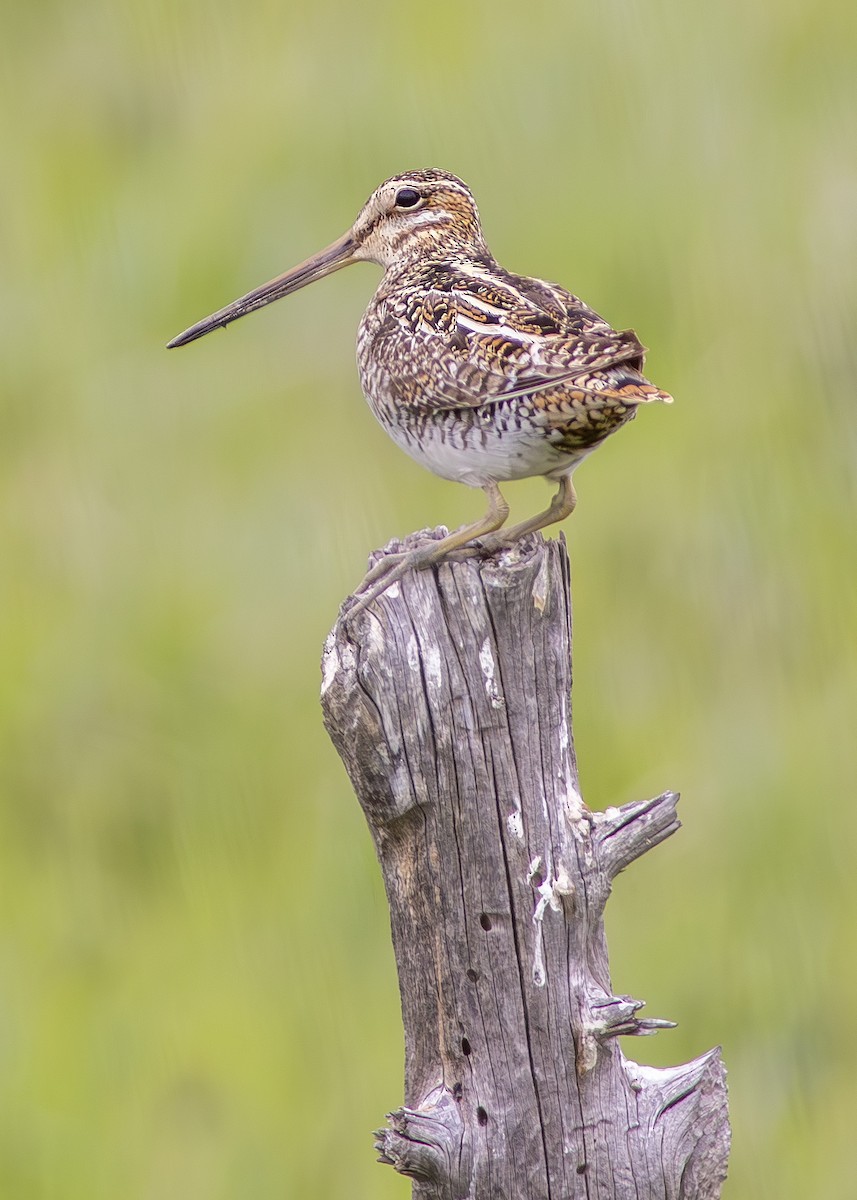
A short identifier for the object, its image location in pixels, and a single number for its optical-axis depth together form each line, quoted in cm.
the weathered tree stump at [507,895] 660
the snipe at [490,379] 697
